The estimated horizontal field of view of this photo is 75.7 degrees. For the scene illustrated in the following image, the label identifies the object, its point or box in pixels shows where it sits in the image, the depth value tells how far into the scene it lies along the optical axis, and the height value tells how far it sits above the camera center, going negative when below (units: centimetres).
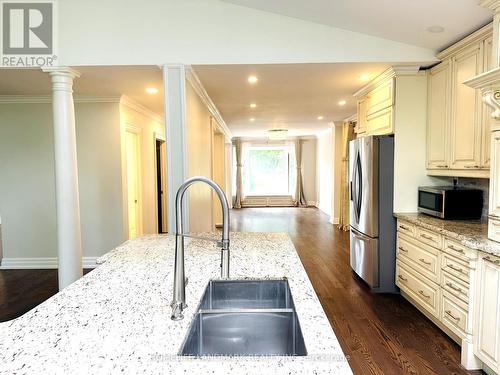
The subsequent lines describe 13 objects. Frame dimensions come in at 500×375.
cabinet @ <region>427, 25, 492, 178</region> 261 +48
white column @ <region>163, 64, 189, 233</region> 312 +41
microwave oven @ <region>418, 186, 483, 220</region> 295 -34
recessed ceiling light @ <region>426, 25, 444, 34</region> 273 +118
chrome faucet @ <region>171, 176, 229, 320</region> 110 -30
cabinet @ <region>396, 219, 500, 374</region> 206 -95
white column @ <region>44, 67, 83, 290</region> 313 -7
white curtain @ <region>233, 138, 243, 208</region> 1137 -25
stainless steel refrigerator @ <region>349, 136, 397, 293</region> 355 -51
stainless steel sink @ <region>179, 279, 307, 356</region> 118 -61
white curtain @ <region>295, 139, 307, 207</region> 1151 -38
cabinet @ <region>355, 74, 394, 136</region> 357 +75
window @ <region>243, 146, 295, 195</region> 1203 -12
